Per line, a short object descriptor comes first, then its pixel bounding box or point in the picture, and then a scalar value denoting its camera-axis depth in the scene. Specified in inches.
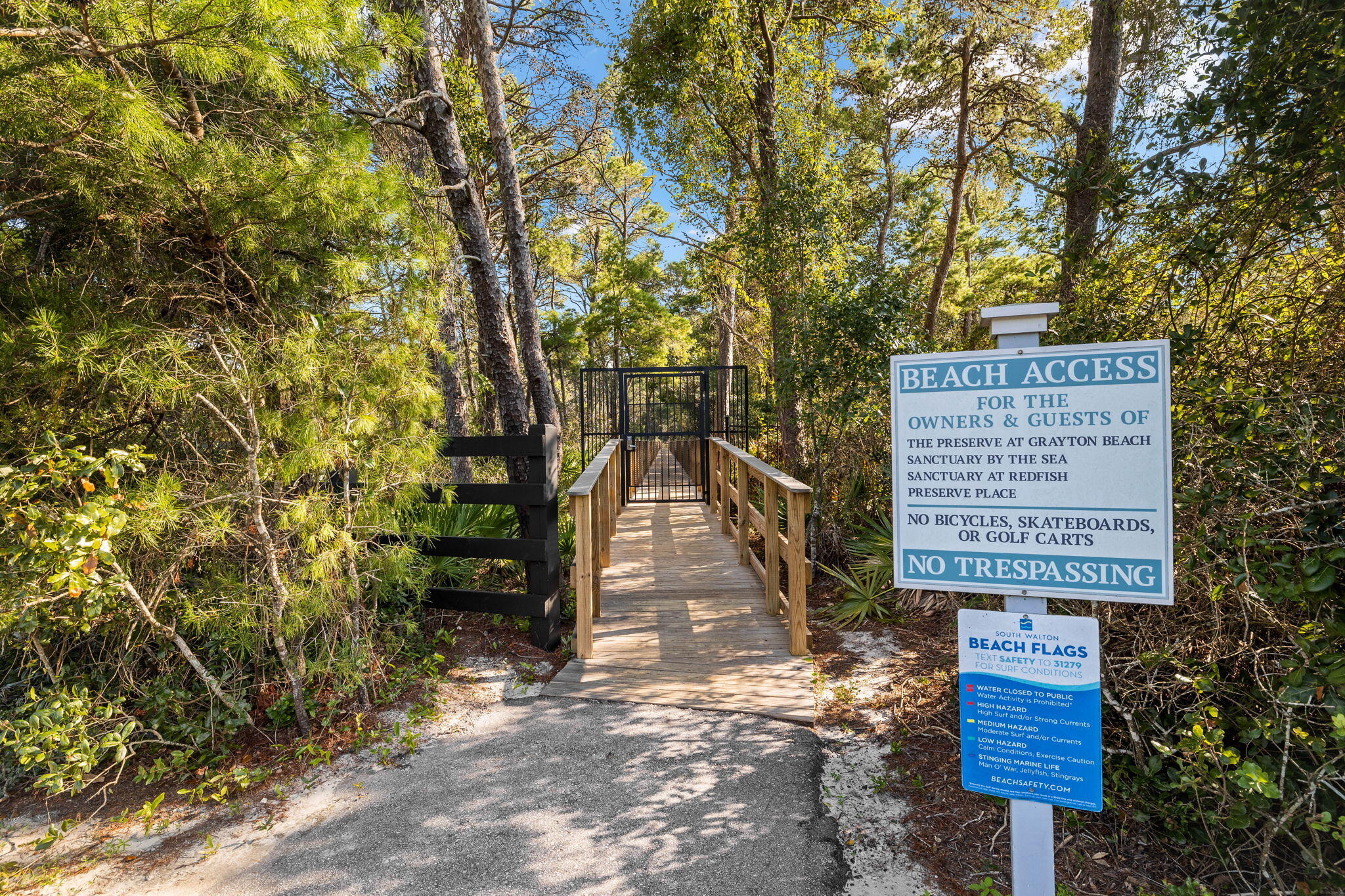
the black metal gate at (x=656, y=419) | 323.6
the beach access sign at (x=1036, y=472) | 62.5
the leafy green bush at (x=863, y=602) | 187.3
